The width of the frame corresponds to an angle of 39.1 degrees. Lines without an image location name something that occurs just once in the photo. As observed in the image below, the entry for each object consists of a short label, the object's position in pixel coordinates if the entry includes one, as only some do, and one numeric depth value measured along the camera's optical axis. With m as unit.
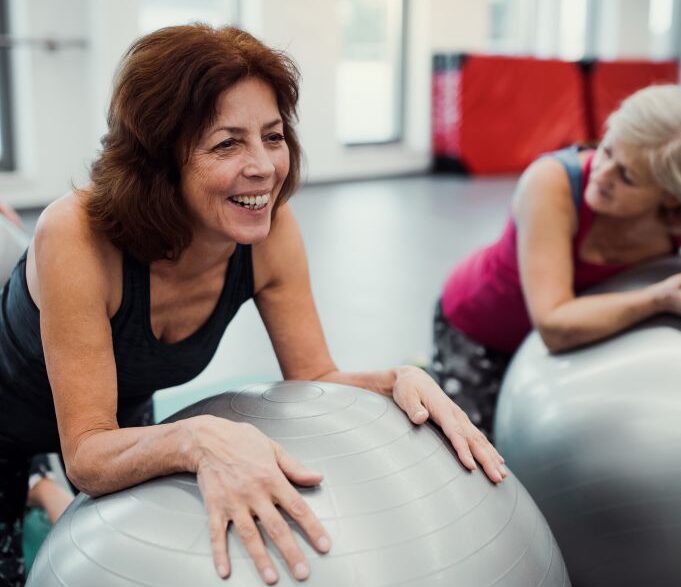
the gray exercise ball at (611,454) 1.48
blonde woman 1.73
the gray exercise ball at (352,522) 1.00
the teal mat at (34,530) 1.90
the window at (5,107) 5.40
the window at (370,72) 7.40
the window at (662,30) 10.04
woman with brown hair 1.10
